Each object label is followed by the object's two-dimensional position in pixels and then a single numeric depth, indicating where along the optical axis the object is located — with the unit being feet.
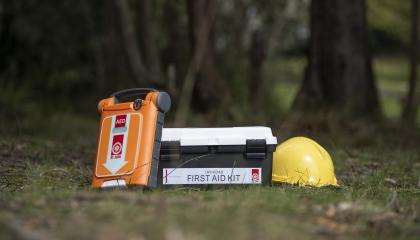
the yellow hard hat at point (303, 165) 18.89
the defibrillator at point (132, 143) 16.78
